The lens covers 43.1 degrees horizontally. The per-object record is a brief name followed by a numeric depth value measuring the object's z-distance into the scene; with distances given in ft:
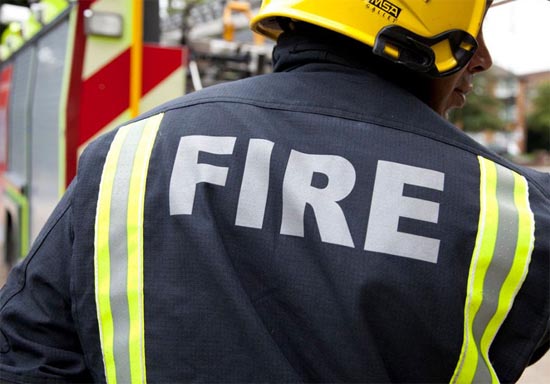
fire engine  10.45
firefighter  3.91
